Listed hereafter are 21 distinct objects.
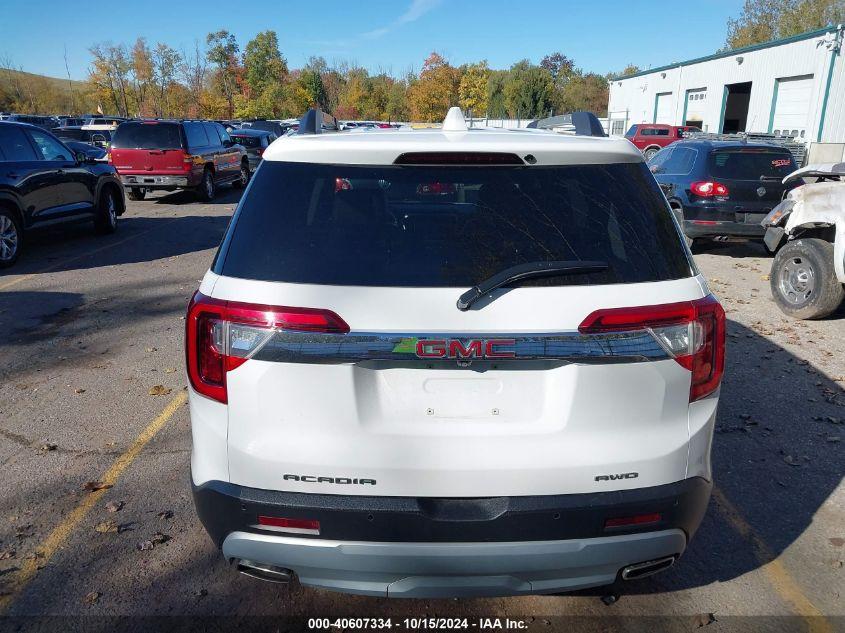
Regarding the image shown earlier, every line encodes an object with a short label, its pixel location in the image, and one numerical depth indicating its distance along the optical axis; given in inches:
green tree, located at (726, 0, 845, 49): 1970.6
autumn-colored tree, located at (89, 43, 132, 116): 2765.7
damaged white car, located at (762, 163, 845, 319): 271.9
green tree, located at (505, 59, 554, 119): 2765.7
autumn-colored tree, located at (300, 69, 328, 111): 3004.4
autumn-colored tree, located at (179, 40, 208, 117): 2842.0
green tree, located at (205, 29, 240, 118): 2994.6
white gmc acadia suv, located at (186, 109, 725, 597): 83.1
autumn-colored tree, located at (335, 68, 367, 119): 3063.5
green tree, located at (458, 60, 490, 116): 2618.1
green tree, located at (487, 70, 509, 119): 2898.6
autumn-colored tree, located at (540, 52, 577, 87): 4188.0
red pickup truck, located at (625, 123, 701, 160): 1182.9
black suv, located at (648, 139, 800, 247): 398.3
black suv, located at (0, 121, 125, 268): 373.7
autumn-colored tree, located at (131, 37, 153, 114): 2810.0
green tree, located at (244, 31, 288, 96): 3070.9
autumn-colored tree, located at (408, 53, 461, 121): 2635.3
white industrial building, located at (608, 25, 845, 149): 962.1
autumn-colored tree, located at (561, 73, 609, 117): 3080.7
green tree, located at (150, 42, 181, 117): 2832.2
